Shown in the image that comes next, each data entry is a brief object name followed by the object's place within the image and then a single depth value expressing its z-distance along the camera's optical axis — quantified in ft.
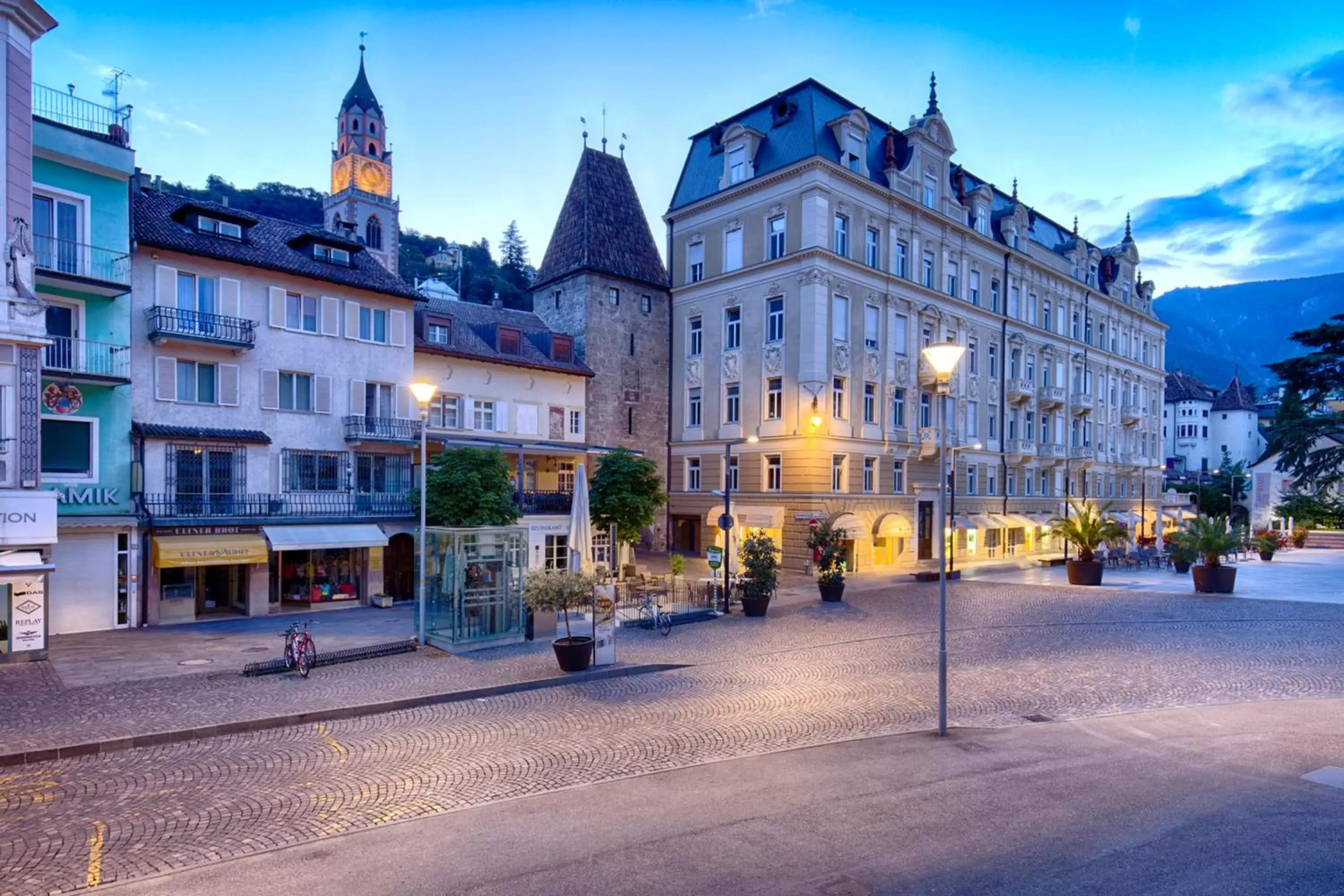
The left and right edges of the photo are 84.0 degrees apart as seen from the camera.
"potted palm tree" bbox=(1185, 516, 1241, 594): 86.53
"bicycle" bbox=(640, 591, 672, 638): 67.41
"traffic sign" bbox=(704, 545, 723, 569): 81.20
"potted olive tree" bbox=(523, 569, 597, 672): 50.78
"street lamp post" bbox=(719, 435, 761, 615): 75.72
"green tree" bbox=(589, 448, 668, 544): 95.86
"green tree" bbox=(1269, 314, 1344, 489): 129.08
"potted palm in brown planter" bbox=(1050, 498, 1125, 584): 94.27
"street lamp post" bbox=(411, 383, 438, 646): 56.18
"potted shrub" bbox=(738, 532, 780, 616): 75.20
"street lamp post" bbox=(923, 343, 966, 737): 36.55
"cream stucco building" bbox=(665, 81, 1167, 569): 114.83
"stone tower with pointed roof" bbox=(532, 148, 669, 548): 130.41
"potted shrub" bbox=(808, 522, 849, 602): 84.28
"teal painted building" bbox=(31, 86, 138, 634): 67.97
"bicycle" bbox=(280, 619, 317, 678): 50.34
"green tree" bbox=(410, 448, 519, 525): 83.61
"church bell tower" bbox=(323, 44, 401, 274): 235.61
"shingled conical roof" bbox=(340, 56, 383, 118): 254.27
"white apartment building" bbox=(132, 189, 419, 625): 76.54
